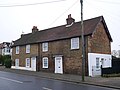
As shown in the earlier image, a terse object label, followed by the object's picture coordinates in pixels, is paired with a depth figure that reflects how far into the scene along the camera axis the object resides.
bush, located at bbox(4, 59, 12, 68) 24.33
